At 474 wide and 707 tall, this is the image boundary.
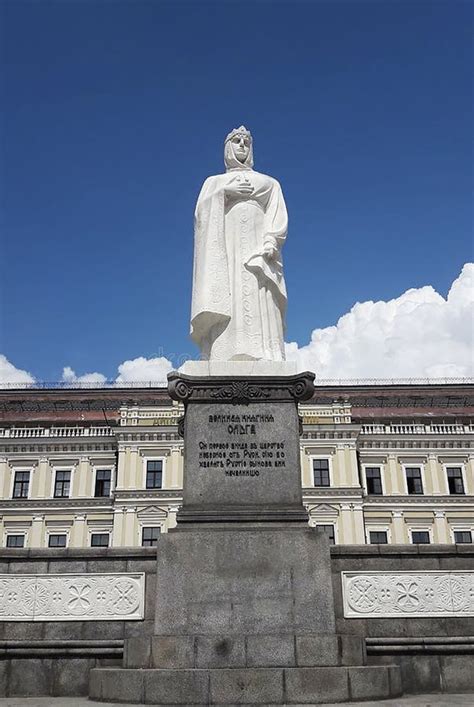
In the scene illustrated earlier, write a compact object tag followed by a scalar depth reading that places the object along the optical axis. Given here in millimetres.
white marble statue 10578
